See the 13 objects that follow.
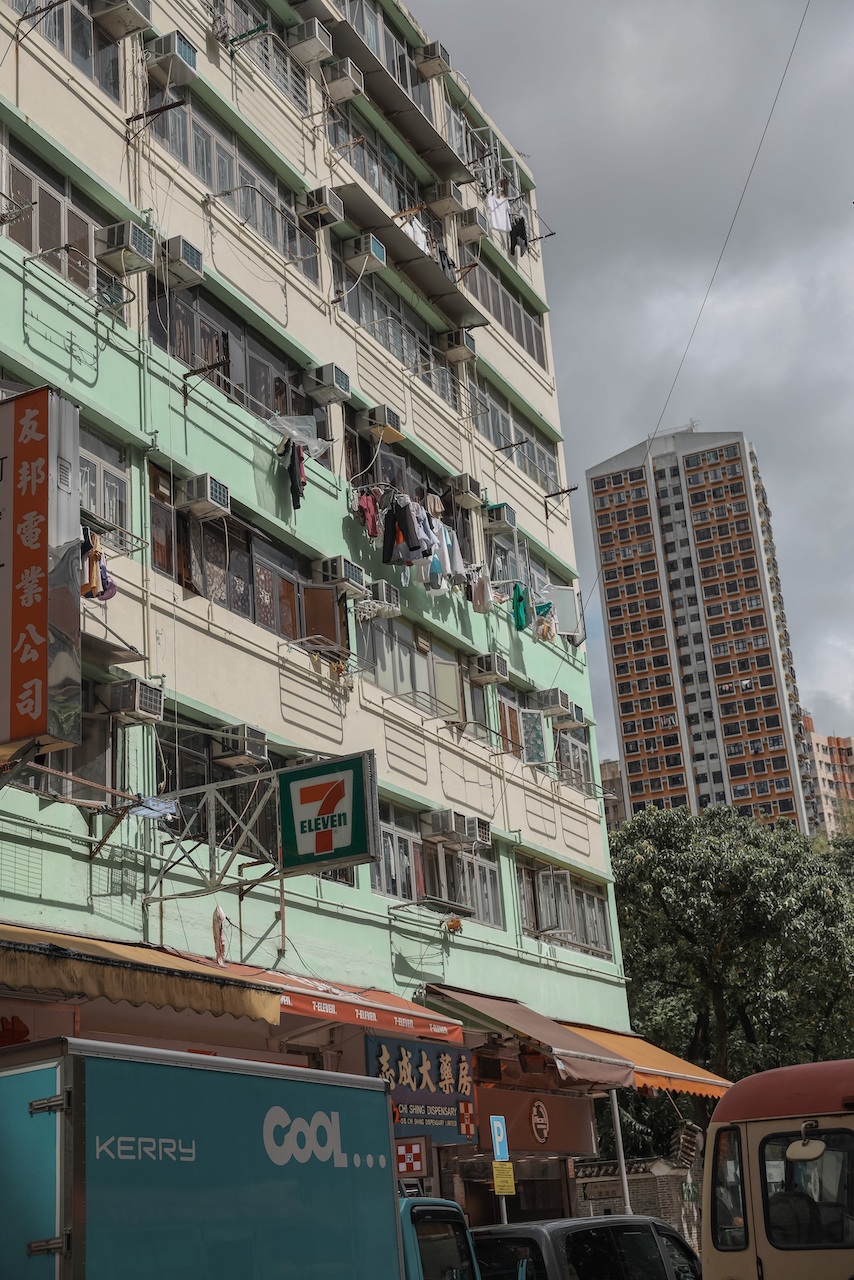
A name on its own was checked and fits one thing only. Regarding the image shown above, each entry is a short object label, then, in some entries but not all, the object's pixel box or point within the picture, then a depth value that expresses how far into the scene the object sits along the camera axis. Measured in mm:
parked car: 9641
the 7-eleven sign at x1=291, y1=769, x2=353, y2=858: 12961
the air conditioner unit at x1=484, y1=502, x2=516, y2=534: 23156
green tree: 29297
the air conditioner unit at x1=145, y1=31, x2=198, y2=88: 16125
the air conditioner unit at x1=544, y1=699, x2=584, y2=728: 23953
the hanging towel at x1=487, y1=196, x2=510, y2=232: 25625
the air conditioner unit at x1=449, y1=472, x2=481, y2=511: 22156
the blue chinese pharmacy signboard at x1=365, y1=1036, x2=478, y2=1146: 14852
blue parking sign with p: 13945
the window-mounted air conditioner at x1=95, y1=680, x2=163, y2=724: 12727
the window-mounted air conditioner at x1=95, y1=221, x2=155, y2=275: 14220
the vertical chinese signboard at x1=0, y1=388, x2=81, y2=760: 8734
